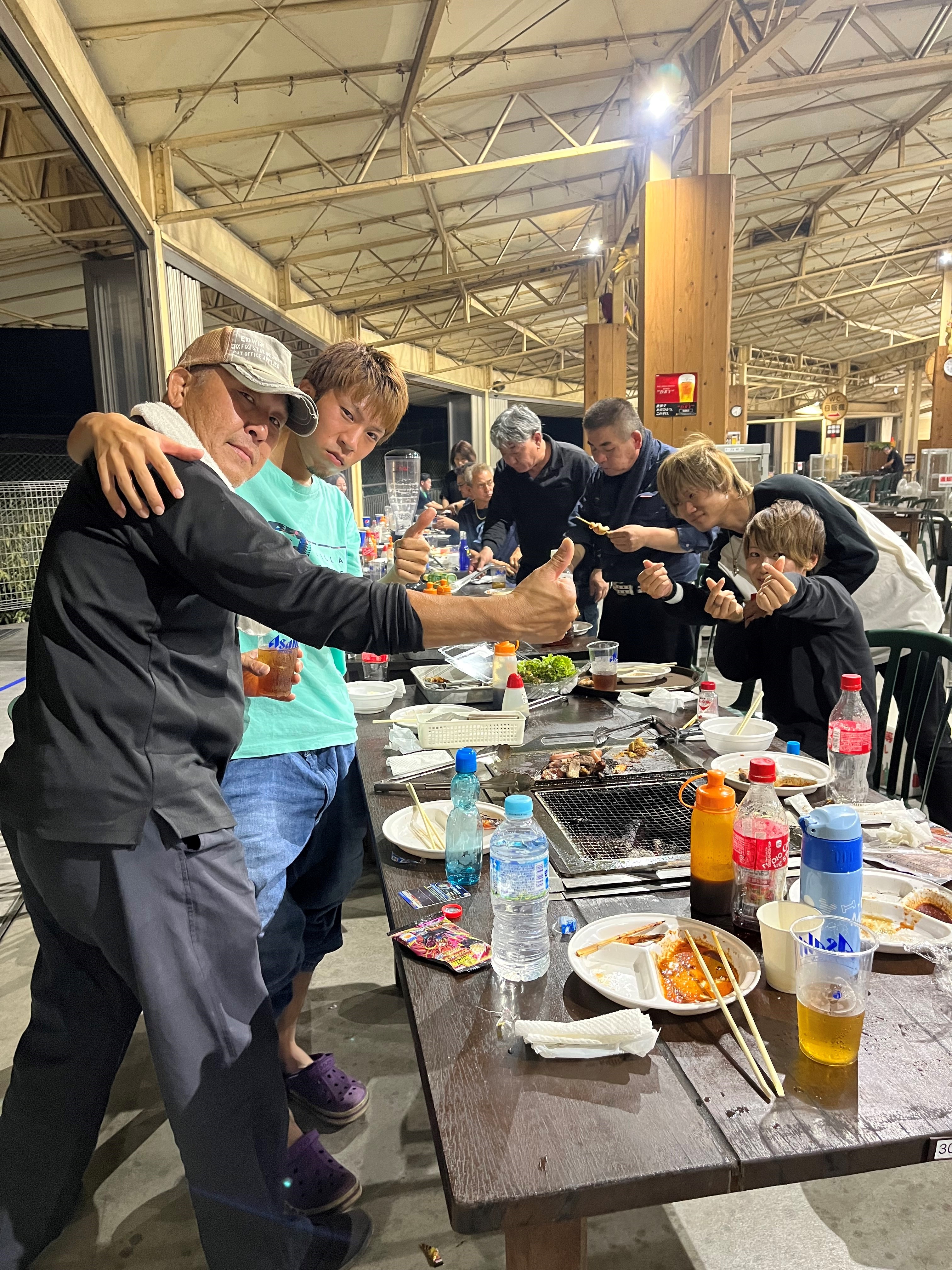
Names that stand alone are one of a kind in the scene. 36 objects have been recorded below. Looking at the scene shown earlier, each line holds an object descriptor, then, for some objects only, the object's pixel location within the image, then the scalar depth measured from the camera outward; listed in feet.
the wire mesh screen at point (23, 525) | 26.25
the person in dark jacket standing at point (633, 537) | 13.05
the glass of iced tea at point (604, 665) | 9.60
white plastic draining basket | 7.13
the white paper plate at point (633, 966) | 3.93
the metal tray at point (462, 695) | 9.11
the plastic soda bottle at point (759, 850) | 4.43
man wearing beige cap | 4.31
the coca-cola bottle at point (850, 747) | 6.05
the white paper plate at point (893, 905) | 4.33
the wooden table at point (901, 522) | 32.12
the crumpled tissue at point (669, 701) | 8.69
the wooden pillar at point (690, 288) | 18.33
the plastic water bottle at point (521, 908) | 4.25
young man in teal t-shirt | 6.09
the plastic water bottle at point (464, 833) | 5.17
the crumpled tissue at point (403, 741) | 7.51
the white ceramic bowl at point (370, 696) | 9.00
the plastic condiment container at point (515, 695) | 8.27
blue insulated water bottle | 4.11
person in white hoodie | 8.74
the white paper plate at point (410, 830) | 5.50
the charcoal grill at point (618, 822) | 5.39
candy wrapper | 4.29
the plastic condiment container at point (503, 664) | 8.64
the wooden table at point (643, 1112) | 3.00
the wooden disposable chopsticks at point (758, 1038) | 3.40
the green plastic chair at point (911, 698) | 8.65
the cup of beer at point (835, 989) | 3.50
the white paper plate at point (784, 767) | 6.40
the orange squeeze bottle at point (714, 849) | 4.64
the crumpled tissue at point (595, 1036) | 3.61
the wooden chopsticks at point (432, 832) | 5.54
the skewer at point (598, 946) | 4.29
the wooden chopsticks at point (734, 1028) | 3.41
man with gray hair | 15.46
